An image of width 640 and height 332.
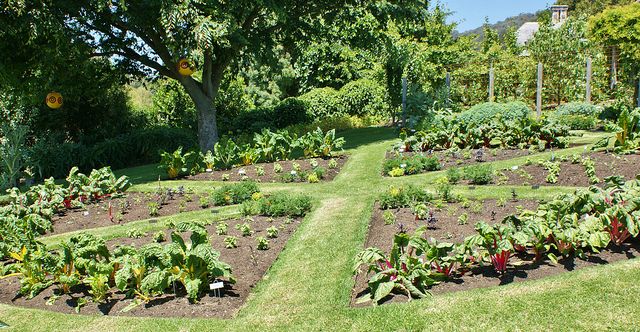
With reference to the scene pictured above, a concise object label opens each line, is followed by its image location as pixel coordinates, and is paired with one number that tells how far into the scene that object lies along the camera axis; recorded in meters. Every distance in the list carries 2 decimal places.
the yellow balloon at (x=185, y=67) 12.57
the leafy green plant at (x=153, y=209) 8.34
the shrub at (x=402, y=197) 7.41
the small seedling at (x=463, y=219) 6.39
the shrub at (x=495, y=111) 14.02
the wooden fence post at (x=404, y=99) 16.77
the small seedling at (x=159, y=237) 6.73
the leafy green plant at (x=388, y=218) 6.72
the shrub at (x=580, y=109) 14.81
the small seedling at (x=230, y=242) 6.33
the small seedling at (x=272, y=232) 6.76
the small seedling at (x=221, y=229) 6.90
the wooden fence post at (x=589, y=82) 16.59
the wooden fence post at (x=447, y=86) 16.57
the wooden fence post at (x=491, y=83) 17.98
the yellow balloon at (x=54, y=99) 13.02
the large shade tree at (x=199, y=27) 11.43
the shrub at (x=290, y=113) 19.59
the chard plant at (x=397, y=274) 4.69
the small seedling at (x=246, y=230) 6.82
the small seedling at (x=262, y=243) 6.31
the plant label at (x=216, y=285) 4.88
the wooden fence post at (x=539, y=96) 16.30
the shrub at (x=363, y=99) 20.64
